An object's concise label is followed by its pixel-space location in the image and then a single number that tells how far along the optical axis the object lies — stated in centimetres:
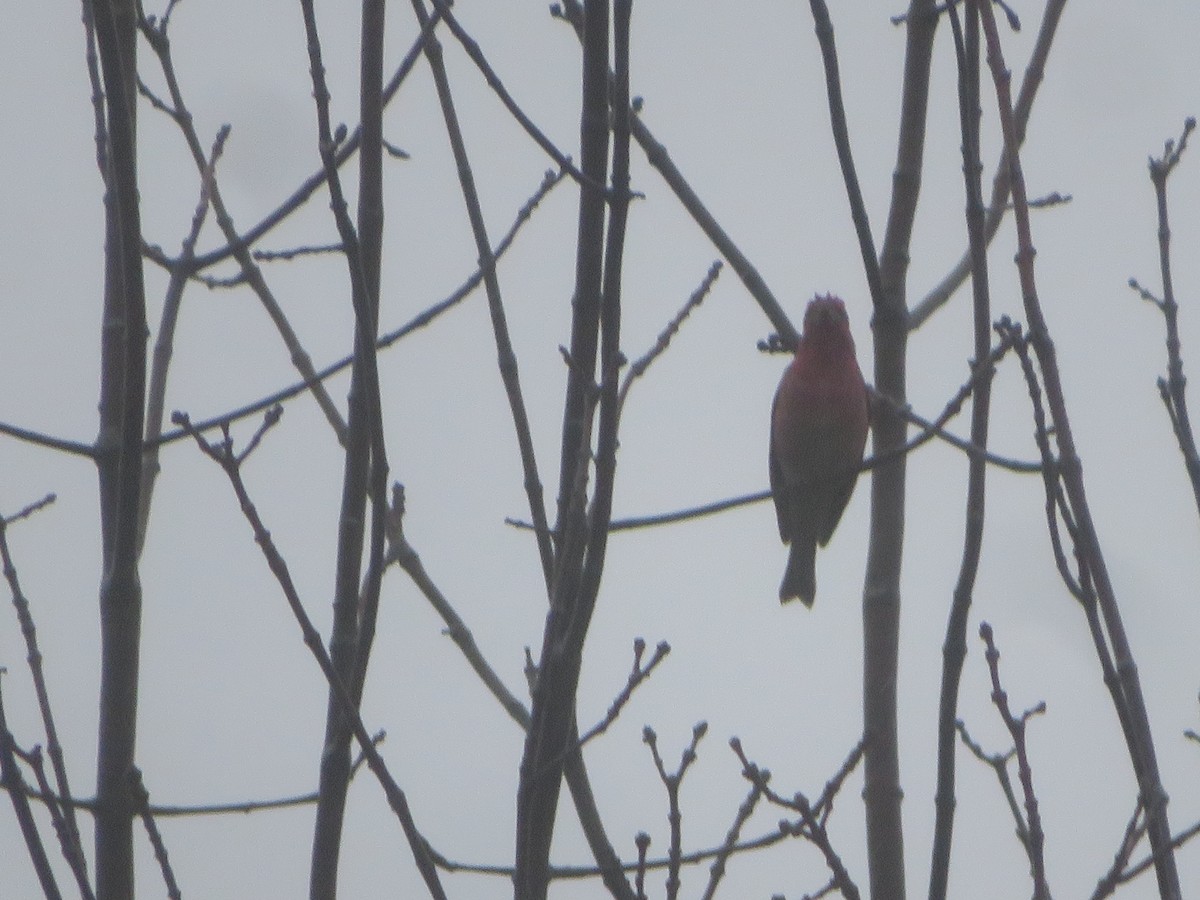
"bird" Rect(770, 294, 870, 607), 1315
